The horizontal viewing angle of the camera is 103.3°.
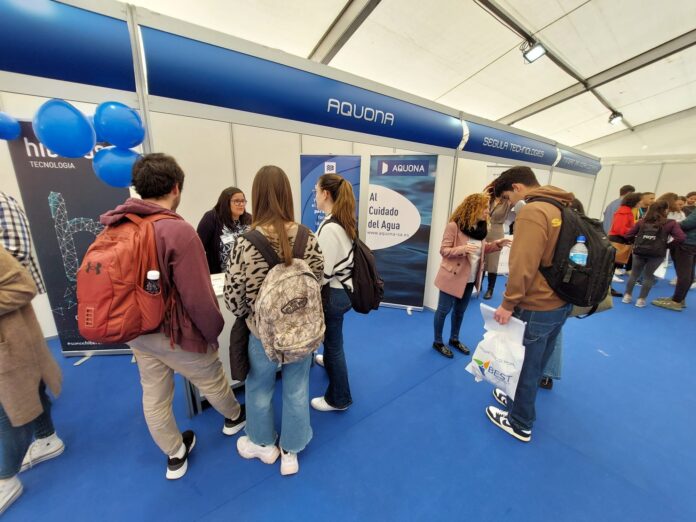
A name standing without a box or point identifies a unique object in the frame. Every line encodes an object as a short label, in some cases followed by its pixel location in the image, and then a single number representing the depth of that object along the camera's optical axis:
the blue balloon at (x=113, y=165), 1.45
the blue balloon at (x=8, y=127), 1.86
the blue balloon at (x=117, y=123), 1.33
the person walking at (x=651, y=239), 3.56
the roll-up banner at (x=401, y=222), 3.28
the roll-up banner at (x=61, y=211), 2.15
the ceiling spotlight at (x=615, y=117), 6.59
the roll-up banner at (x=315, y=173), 3.60
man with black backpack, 1.41
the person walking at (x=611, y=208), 4.47
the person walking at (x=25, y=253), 1.25
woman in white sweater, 1.53
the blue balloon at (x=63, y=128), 1.33
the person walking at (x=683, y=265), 3.63
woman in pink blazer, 2.26
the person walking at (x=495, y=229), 3.68
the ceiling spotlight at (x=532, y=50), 3.72
